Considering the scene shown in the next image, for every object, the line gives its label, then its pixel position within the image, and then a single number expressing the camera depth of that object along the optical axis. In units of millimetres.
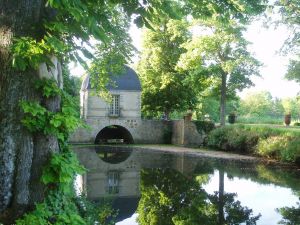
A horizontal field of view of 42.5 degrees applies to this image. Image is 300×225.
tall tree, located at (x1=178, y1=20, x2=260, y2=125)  23797
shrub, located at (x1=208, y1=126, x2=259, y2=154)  21438
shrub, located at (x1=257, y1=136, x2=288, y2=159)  18516
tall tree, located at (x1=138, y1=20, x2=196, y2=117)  31672
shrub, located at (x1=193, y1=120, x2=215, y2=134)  26531
